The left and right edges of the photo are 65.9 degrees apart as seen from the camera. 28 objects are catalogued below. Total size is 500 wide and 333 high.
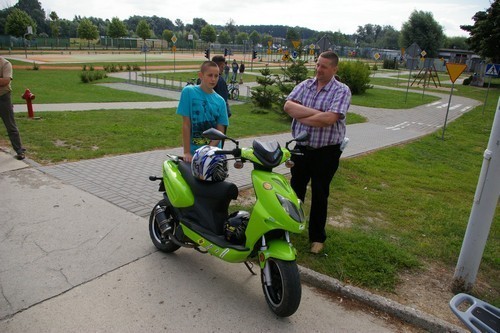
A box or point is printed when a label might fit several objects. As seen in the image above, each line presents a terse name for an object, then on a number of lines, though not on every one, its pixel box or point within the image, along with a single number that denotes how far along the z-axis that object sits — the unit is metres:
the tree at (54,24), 81.08
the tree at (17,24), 52.44
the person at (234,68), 23.83
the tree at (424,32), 65.81
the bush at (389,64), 57.94
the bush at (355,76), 23.55
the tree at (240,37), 105.06
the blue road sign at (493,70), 17.95
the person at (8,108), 6.41
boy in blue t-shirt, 3.77
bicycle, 18.25
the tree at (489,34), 31.88
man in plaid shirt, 3.66
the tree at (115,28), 72.88
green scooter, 2.89
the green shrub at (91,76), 21.48
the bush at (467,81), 38.91
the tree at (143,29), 77.25
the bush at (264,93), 14.66
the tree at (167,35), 91.69
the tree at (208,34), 88.94
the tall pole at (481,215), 3.28
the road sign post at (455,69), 11.62
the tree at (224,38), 98.32
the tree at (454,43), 79.23
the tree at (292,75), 13.84
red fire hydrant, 10.18
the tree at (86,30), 68.69
